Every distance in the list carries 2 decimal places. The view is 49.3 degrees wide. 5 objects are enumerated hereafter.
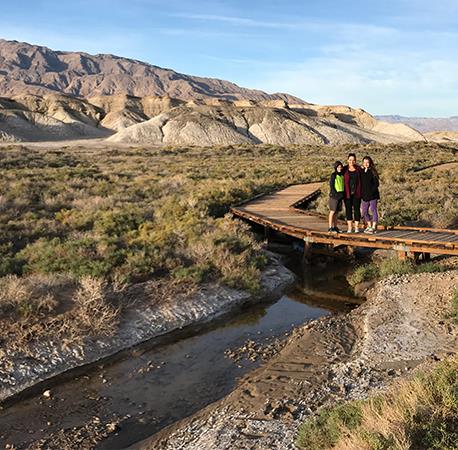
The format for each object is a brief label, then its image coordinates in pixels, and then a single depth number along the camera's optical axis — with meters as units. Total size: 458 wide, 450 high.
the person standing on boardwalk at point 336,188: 12.83
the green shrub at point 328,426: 5.39
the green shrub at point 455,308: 9.94
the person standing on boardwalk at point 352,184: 12.82
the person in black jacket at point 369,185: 12.77
